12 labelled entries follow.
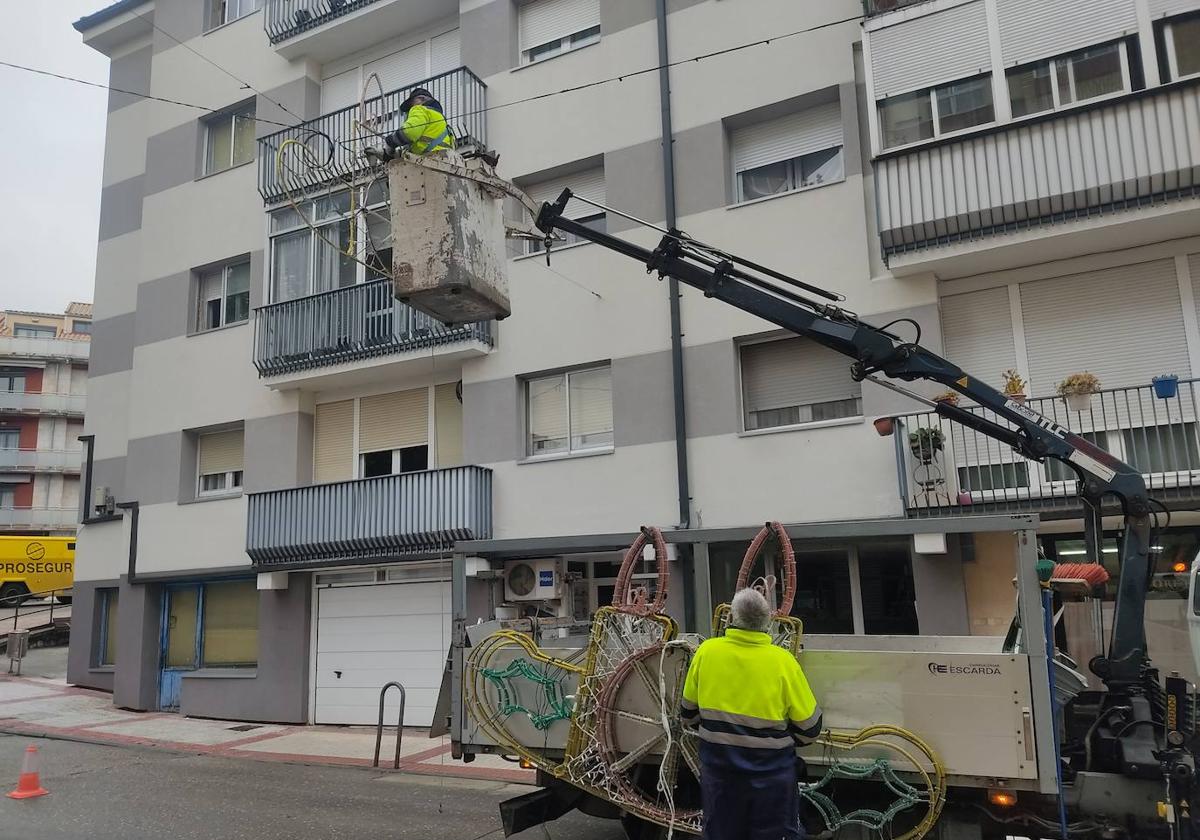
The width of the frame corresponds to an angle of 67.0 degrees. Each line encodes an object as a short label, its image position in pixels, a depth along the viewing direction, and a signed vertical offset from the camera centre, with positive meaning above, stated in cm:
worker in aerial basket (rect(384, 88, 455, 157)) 666 +331
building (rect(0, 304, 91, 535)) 4478 +816
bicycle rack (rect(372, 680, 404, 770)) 1052 -176
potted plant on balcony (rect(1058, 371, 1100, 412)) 920 +179
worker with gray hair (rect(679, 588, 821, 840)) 479 -80
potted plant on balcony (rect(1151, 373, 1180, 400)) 877 +171
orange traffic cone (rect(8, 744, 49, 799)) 944 -193
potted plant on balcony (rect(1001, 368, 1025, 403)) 1001 +199
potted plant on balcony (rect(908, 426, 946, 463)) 1042 +147
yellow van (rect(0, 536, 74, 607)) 2794 +94
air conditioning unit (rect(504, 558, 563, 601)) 1157 +2
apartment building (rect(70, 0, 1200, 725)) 1019 +360
